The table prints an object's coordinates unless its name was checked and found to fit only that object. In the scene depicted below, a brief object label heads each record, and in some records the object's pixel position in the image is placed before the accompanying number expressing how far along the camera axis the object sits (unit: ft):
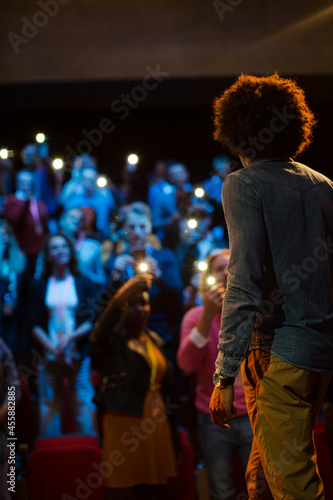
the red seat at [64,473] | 8.75
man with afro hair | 4.27
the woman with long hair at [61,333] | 11.48
